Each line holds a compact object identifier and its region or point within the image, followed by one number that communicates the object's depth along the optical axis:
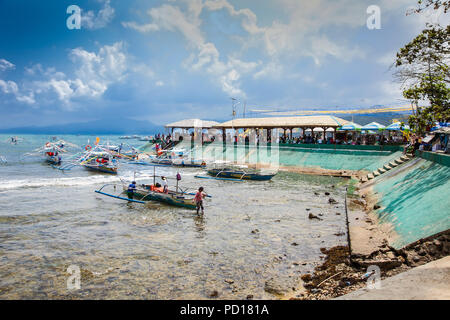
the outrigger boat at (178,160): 45.48
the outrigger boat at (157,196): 20.64
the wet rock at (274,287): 9.52
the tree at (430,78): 14.13
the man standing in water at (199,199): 18.92
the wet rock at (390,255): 9.94
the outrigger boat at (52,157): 47.09
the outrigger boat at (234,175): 32.56
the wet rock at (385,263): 9.42
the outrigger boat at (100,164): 39.42
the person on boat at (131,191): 22.50
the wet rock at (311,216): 17.75
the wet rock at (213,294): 9.27
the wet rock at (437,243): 9.22
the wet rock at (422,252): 9.35
